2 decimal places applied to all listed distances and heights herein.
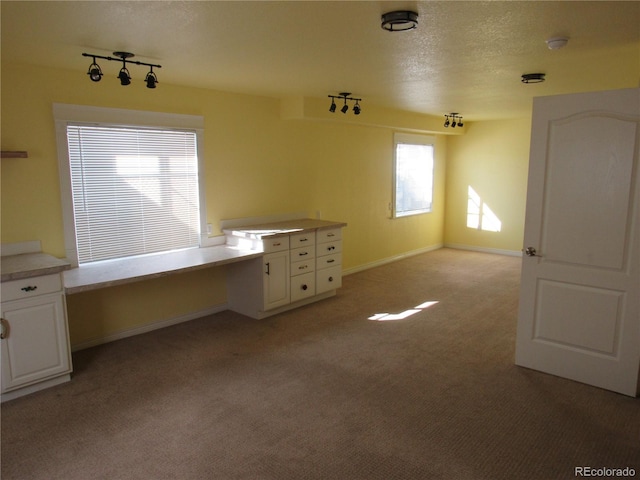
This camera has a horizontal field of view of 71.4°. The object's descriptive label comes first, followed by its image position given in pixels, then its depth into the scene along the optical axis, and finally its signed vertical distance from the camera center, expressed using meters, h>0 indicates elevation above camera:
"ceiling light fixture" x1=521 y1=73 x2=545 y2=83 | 3.89 +0.87
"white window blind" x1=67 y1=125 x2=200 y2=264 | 3.84 -0.13
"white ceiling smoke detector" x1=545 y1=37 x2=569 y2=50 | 2.75 +0.83
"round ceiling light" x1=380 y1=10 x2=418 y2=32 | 2.26 +0.81
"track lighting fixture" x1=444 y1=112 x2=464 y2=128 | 6.97 +0.95
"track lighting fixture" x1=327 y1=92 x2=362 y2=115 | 4.96 +0.84
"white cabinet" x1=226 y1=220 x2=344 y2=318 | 4.59 -1.01
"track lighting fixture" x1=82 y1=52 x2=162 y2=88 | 3.15 +0.81
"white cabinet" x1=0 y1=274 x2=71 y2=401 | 2.97 -1.10
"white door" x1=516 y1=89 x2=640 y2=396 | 2.95 -0.45
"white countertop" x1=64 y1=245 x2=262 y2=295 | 3.35 -0.77
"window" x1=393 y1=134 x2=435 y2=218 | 7.36 +0.03
